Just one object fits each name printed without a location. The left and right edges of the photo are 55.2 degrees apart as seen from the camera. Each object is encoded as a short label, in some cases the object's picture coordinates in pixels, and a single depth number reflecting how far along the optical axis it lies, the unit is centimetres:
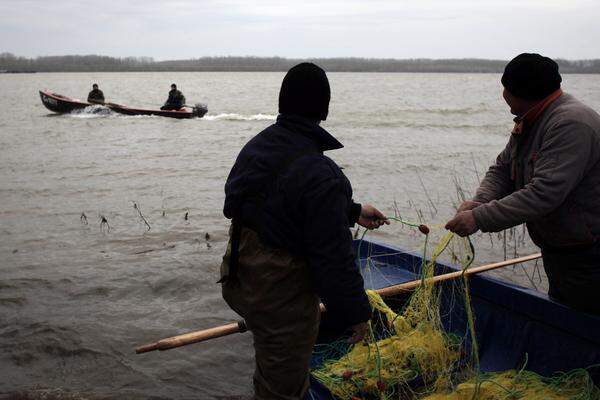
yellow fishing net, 396
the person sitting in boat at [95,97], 2830
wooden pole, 341
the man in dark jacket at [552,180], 326
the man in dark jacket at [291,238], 254
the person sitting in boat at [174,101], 2667
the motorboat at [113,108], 2648
